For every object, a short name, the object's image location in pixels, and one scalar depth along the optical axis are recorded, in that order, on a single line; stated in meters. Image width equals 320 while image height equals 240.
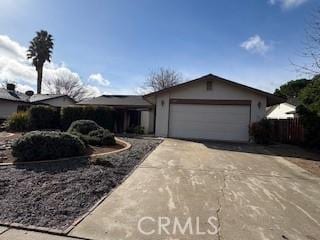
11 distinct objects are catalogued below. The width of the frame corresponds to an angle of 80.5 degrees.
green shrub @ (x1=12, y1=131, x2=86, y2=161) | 5.30
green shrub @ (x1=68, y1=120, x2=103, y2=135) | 8.26
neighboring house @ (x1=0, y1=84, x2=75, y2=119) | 18.95
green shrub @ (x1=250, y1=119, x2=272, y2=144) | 10.40
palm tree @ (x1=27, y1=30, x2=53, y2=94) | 27.42
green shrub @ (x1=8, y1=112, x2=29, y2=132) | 11.63
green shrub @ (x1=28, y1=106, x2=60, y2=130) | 11.60
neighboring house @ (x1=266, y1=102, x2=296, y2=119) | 20.69
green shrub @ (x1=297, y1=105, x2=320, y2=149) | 10.17
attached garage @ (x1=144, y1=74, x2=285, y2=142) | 11.07
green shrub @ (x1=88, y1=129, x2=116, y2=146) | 7.47
